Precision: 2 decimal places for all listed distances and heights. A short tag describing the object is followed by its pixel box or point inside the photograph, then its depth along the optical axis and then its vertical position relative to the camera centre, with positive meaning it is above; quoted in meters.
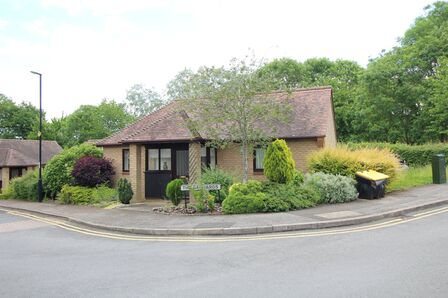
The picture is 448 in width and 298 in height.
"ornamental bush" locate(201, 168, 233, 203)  14.40 -0.30
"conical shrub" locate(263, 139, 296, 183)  13.61 +0.30
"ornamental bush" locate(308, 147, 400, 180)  14.84 +0.26
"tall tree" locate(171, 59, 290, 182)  14.08 +2.72
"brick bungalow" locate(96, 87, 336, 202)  17.16 +1.16
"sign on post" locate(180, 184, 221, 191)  12.78 -0.47
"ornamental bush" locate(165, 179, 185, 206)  14.53 -0.69
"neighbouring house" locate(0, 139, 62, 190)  35.12 +2.01
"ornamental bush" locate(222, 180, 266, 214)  12.21 -0.94
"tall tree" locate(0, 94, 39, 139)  57.59 +9.02
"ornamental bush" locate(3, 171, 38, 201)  21.81 -0.65
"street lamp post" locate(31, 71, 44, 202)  20.05 -0.44
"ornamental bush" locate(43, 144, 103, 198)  20.42 +0.40
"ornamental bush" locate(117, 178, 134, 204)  16.86 -0.79
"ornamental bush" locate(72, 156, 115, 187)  19.02 +0.19
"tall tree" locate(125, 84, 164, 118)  61.22 +12.22
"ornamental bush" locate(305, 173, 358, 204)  13.45 -0.72
